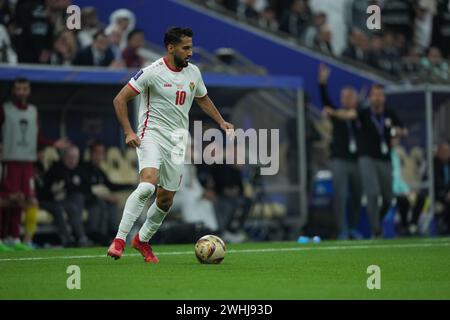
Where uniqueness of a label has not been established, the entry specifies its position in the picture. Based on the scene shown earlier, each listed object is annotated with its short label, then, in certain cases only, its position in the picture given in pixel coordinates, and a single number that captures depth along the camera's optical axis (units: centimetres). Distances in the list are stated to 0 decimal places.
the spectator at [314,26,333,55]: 2623
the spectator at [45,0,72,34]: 1967
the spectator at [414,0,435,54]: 3009
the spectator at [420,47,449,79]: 2645
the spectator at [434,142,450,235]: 2284
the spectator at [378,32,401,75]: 2648
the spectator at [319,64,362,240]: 2003
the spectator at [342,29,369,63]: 2623
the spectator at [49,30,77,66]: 1934
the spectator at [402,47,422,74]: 2652
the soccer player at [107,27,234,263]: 1206
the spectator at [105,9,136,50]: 2105
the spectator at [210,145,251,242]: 2058
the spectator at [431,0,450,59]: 2936
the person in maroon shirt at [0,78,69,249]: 1705
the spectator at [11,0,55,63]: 1906
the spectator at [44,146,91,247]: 1842
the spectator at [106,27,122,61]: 2034
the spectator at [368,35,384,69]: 2634
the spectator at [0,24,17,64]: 1888
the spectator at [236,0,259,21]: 2581
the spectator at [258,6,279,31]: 2594
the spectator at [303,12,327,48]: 2666
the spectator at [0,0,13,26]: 1927
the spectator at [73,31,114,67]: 1958
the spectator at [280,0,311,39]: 2672
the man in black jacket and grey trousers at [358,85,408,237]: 1969
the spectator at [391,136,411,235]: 2181
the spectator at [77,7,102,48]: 2097
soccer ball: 1216
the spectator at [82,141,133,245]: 1903
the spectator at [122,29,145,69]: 2025
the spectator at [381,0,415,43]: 2864
